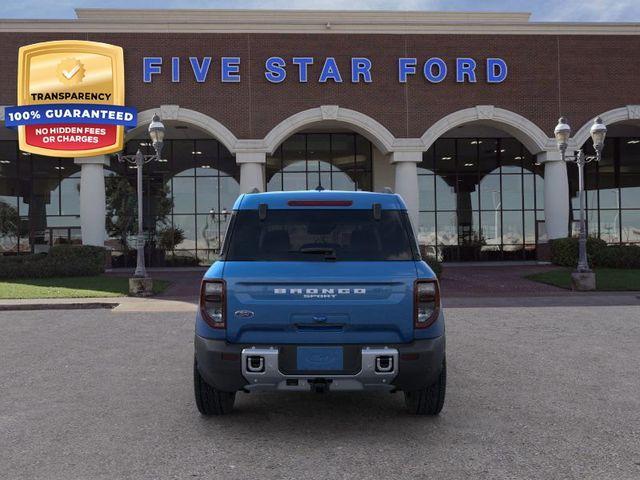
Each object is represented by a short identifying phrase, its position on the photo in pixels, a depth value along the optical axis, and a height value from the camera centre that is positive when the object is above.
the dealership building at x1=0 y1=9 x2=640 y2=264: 24.44 +7.42
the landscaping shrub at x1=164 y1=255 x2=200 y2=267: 30.25 -0.60
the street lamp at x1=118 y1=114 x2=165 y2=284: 16.70 +2.81
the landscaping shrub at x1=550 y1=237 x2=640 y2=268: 22.33 -0.40
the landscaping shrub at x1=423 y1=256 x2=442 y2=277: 19.62 -0.65
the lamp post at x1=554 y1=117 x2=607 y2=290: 16.92 +0.54
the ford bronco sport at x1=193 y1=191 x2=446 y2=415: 4.36 -0.60
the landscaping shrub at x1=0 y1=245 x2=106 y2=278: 20.72 -0.44
